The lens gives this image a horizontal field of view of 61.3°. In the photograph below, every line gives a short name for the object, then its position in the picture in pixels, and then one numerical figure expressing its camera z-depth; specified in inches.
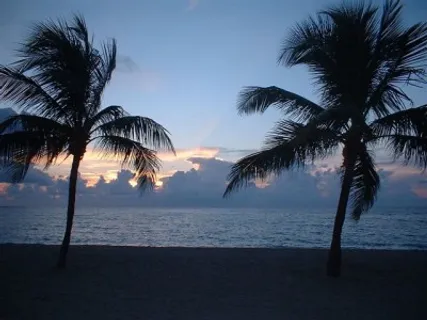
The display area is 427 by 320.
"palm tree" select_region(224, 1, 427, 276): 333.1
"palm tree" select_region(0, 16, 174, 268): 372.8
